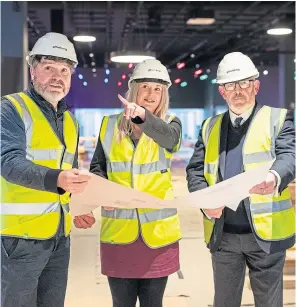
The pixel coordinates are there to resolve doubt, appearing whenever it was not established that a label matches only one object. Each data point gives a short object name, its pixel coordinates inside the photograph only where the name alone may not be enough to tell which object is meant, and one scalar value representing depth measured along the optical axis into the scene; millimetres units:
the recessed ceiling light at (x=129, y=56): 7536
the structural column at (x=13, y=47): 5802
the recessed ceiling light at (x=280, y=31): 7432
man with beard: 1498
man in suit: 1801
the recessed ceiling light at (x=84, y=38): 7710
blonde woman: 1798
